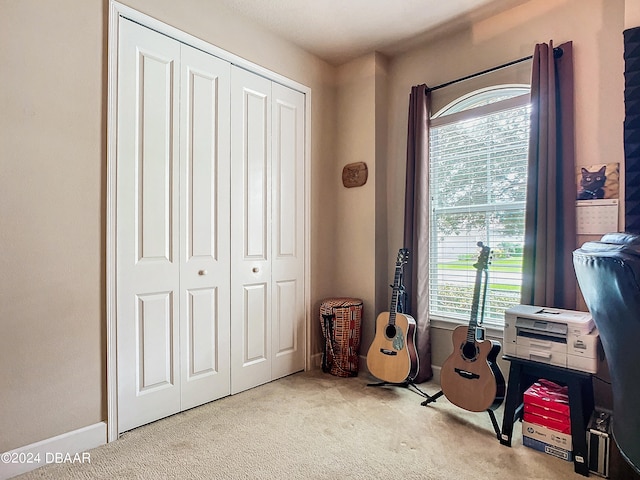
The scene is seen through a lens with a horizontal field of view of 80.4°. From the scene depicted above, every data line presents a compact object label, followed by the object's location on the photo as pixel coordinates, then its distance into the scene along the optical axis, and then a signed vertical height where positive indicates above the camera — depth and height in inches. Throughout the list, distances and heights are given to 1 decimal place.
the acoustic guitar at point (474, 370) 84.9 -30.2
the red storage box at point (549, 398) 75.3 -32.3
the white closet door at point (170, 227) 84.5 +3.0
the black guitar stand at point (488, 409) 81.1 -40.0
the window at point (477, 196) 102.0 +12.5
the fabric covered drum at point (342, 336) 118.8 -30.4
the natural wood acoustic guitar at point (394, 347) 103.2 -30.1
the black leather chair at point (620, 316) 38.0 -8.2
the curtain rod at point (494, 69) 91.4 +46.5
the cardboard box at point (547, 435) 73.7 -39.3
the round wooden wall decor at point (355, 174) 127.7 +22.3
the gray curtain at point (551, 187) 88.6 +12.3
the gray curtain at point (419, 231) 114.3 +2.5
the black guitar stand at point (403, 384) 109.2 -42.5
